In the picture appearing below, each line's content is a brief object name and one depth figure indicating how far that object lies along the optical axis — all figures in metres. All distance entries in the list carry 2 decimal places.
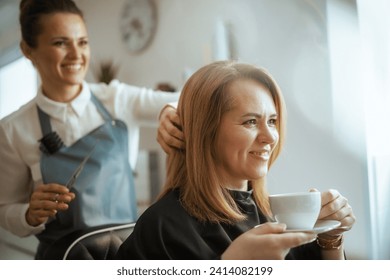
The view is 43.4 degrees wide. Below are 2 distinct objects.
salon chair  1.10
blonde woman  1.00
